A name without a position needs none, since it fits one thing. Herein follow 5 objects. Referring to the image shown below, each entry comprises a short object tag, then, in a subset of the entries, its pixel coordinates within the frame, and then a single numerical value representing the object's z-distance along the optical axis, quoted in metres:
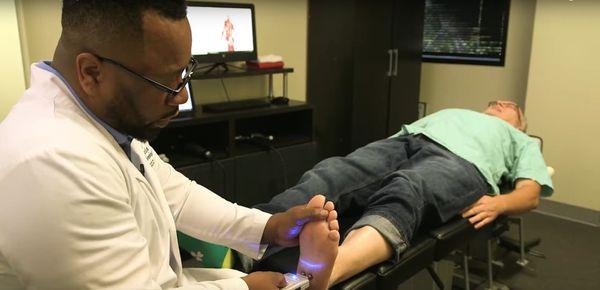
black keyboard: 2.56
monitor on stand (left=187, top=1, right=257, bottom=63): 2.50
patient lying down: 1.26
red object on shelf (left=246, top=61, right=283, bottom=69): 2.80
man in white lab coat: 0.64
